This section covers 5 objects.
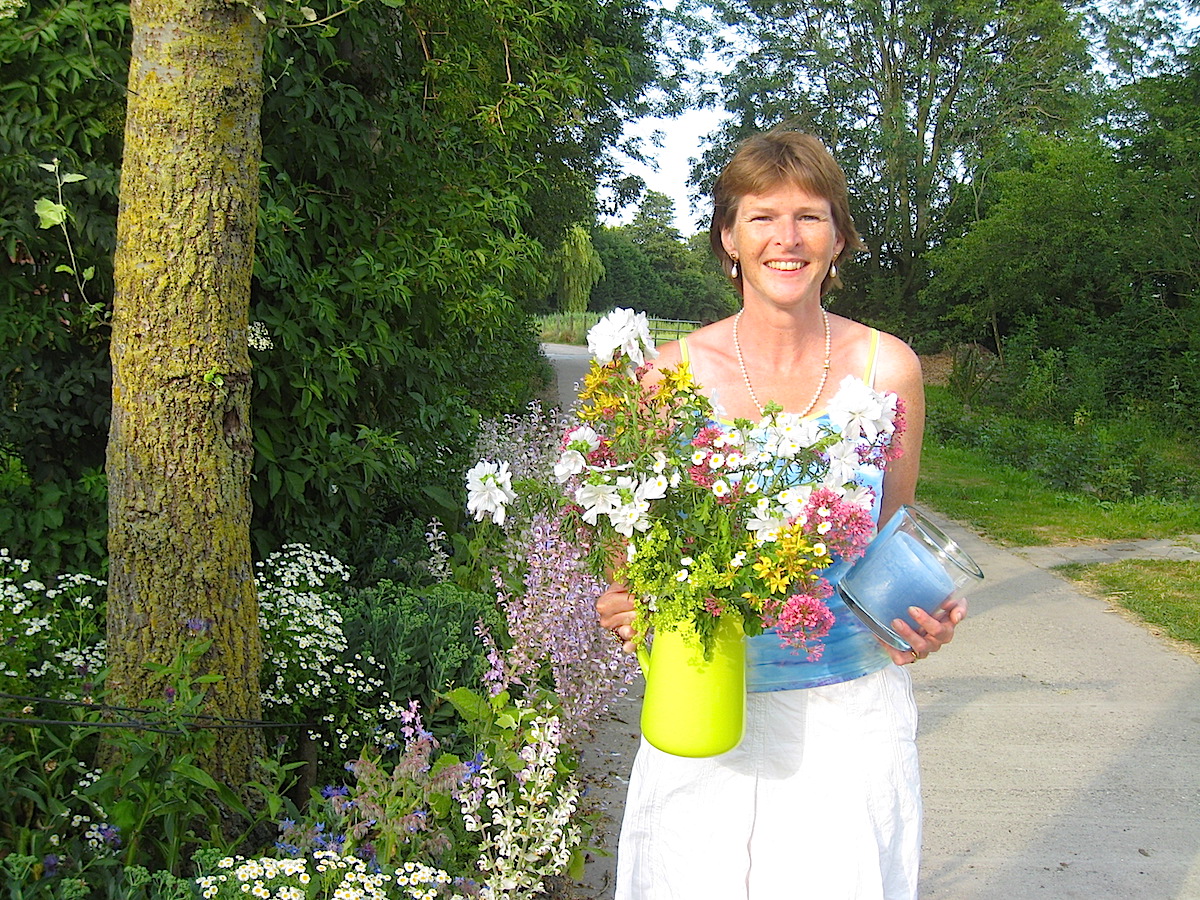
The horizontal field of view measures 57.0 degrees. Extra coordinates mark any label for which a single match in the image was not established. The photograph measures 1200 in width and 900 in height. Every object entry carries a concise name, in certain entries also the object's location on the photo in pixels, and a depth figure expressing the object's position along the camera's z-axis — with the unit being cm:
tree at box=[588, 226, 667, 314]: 6325
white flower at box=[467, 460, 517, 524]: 185
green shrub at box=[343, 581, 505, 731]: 356
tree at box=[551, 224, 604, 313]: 2588
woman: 193
